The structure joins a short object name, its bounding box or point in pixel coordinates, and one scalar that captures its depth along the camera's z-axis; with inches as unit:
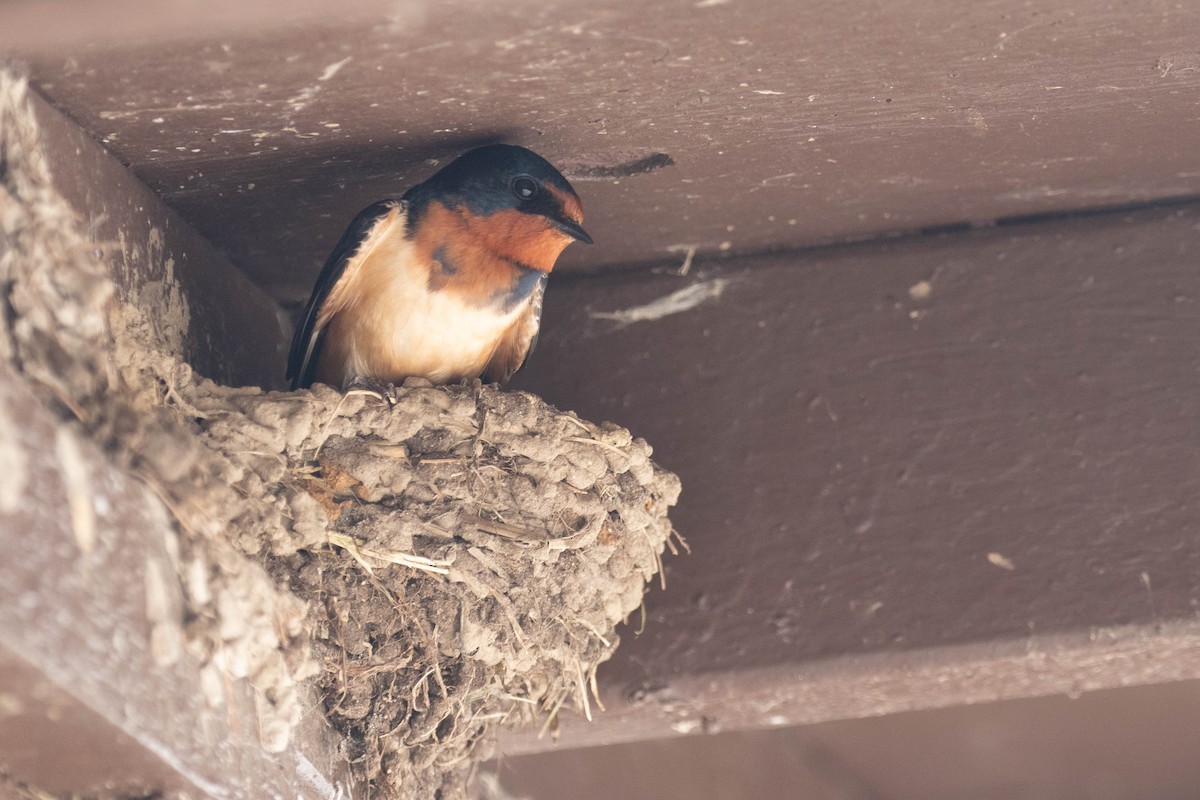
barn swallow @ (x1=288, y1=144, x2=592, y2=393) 216.4
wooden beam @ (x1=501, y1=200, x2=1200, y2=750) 213.8
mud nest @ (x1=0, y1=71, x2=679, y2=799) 152.6
